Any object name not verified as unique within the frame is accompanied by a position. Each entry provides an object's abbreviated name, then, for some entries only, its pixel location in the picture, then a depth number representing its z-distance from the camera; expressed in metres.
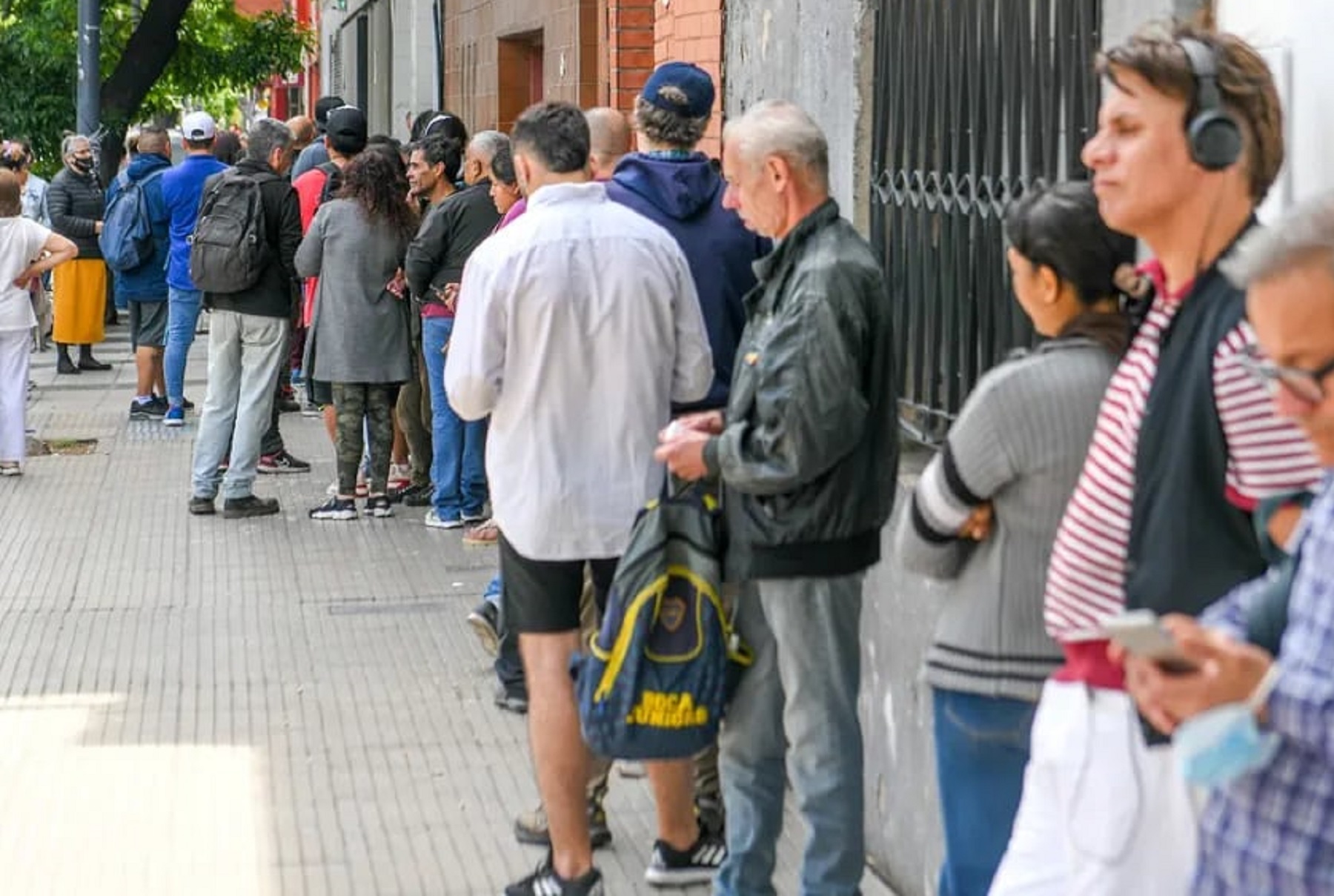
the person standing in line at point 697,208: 6.20
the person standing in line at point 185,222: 14.23
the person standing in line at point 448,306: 10.59
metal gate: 5.32
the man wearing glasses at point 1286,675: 2.60
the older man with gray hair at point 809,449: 4.86
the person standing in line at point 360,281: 11.05
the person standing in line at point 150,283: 15.48
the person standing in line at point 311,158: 15.27
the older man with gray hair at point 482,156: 10.28
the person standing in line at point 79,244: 18.16
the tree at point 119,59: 23.98
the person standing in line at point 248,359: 11.71
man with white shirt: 5.57
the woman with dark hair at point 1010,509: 3.92
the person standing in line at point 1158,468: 3.22
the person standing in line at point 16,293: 13.12
